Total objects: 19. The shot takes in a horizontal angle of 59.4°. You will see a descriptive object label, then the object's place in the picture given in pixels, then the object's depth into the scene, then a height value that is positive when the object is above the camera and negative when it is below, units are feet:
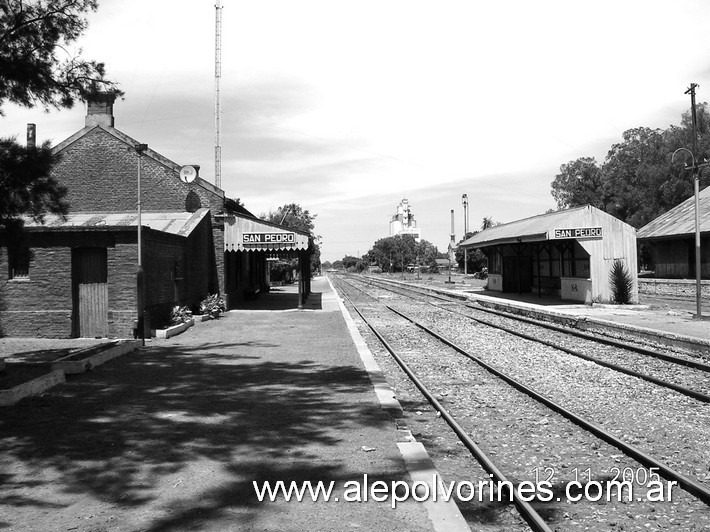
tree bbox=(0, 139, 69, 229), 26.53 +4.36
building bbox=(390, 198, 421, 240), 623.77 +57.05
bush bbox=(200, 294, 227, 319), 69.21 -3.11
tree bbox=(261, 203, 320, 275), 229.25 +23.99
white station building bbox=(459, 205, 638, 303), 82.23 +3.07
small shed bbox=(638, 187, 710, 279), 101.81 +5.51
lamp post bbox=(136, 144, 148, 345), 49.48 -0.83
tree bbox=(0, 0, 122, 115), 26.20 +9.84
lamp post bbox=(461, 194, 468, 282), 239.54 +26.58
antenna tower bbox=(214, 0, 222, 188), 106.01 +39.28
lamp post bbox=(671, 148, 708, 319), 61.91 +3.22
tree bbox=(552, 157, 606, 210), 224.74 +33.34
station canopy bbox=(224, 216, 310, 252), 77.61 +5.15
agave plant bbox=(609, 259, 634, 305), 81.97 -1.53
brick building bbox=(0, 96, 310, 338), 52.31 +3.21
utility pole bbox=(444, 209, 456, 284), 219.82 +13.50
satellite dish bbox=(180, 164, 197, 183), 74.69 +12.70
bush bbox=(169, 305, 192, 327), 59.26 -3.51
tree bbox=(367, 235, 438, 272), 412.98 +16.08
